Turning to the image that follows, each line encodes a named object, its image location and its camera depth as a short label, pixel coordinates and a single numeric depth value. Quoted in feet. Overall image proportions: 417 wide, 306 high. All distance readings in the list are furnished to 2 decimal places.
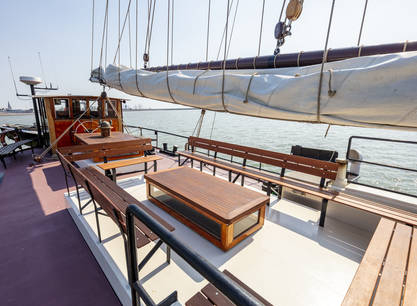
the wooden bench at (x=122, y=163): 11.77
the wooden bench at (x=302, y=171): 7.18
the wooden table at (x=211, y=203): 6.89
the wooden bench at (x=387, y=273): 3.35
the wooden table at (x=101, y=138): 15.02
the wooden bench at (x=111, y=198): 5.34
